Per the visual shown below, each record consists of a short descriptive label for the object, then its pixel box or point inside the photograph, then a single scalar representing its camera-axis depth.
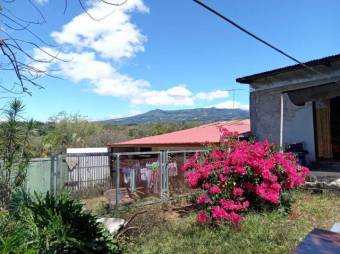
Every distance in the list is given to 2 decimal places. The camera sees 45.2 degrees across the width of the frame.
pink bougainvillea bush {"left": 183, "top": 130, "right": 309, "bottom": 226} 8.64
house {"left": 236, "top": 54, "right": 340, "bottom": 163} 12.13
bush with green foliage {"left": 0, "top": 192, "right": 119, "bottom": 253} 5.34
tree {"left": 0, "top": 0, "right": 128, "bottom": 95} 3.43
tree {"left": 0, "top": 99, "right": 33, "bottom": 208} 7.58
